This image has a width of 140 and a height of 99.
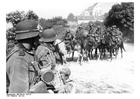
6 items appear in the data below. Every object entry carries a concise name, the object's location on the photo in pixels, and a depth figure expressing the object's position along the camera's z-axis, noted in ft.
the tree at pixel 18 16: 27.78
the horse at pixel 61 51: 33.06
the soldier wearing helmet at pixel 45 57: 7.53
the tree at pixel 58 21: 77.61
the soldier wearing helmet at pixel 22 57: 4.50
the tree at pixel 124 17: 57.82
